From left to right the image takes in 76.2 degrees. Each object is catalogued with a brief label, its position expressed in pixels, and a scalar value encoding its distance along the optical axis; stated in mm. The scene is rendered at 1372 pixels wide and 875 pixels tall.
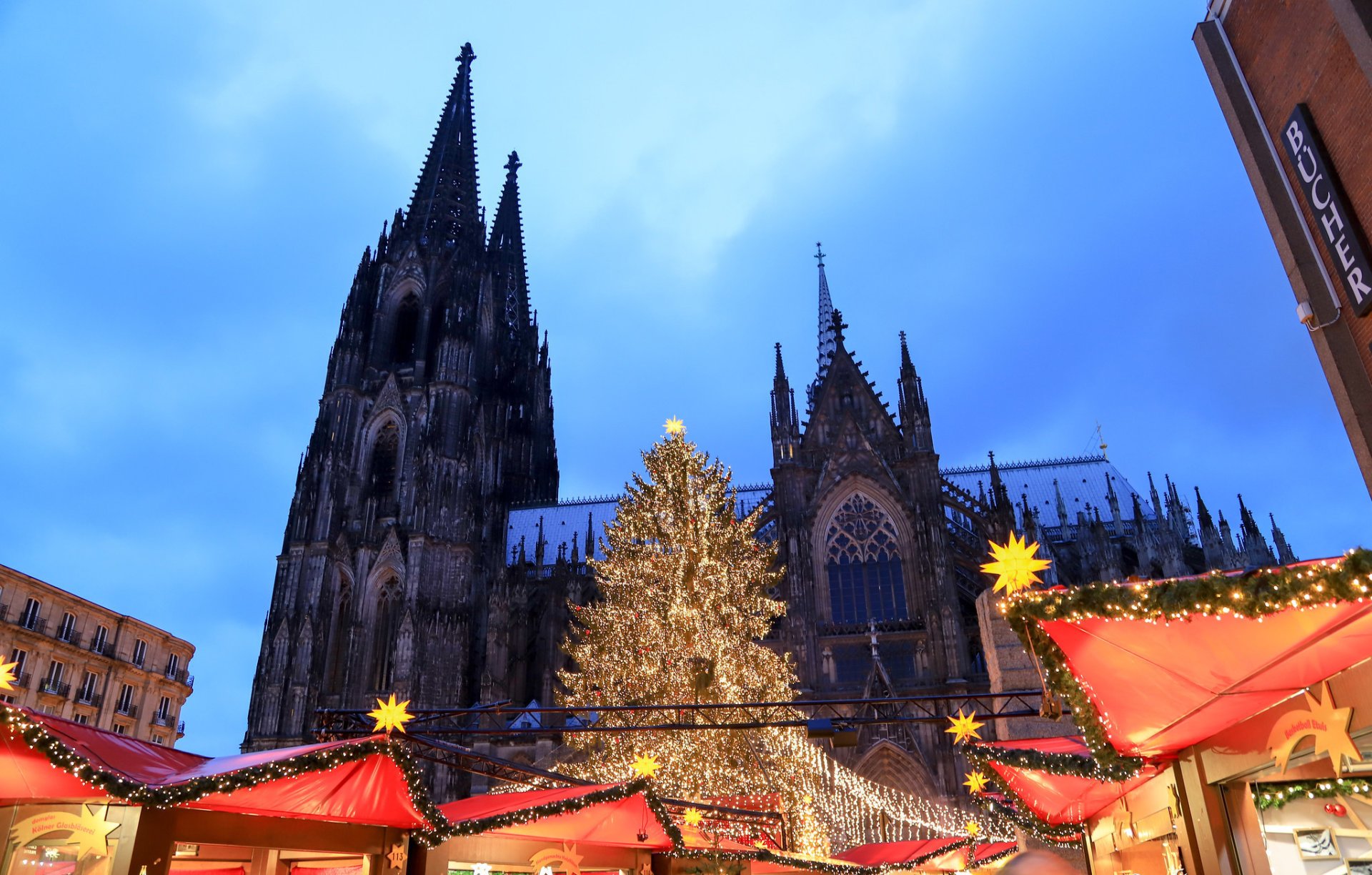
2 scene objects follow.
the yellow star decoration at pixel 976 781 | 11250
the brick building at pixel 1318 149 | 7152
